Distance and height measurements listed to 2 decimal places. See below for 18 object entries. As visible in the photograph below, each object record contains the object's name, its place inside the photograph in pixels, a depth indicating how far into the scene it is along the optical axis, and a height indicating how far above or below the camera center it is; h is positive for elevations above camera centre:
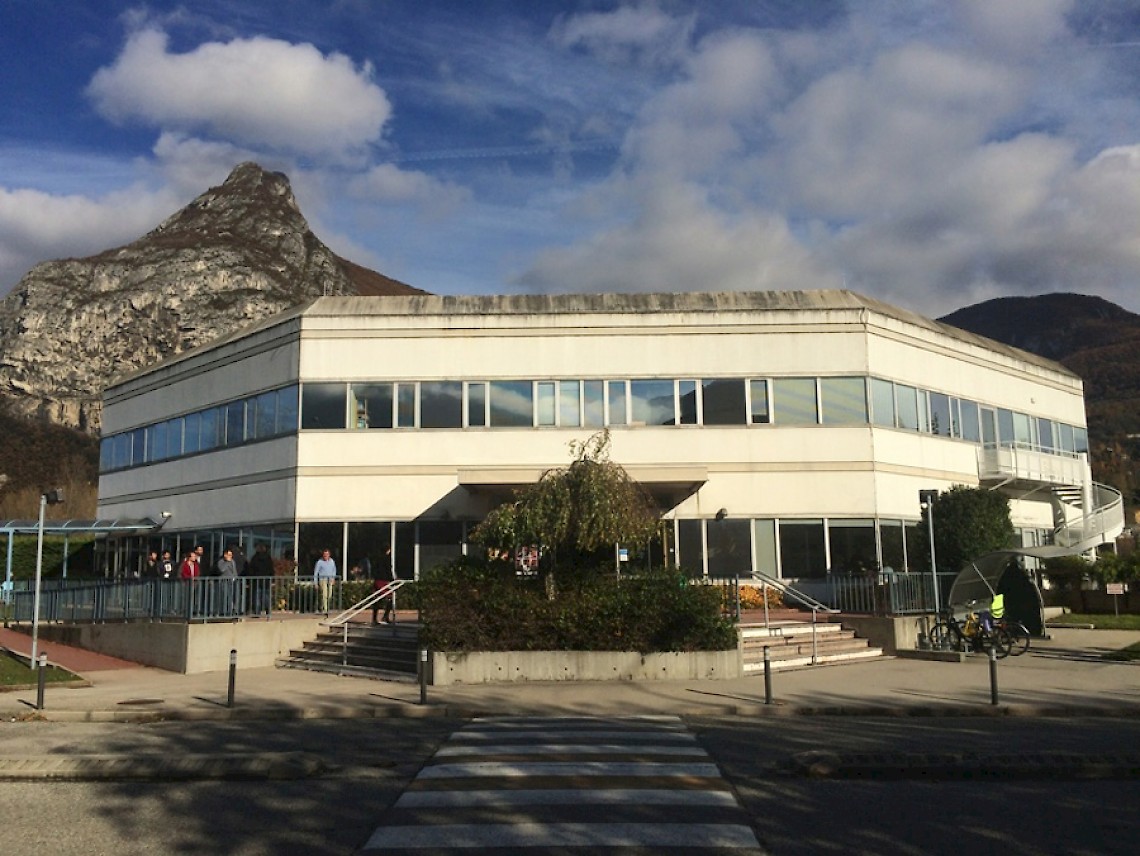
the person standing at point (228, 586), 21.23 +0.11
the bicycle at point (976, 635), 20.12 -1.06
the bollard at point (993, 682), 14.25 -1.37
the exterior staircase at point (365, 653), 19.00 -1.18
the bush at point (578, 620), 17.73 -0.57
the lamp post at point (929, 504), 21.59 +1.52
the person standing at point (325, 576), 24.22 +0.32
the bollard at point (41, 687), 14.70 -1.28
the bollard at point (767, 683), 14.47 -1.35
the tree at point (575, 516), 18.83 +1.22
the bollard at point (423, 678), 15.01 -1.25
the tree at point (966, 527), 26.52 +1.28
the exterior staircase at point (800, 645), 19.55 -1.21
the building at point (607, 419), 28.95 +4.58
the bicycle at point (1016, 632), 20.56 -1.04
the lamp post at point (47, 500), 20.50 +1.96
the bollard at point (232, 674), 14.58 -1.14
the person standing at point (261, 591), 22.08 +0.00
